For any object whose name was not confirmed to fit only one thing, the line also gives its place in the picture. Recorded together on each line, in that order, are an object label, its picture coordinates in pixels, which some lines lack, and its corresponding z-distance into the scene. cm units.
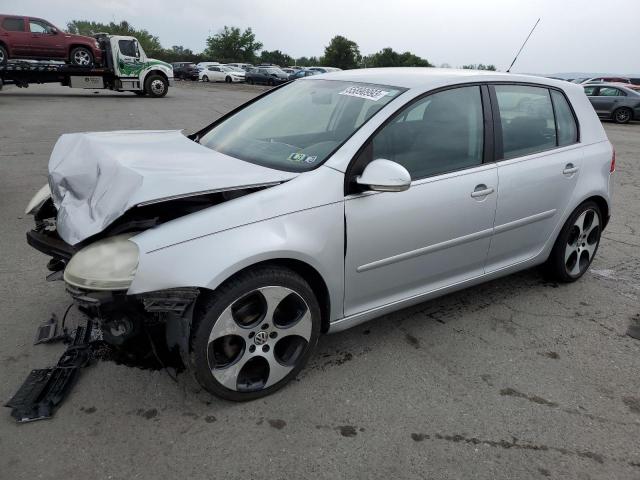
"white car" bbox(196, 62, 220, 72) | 4187
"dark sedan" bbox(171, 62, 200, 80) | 4253
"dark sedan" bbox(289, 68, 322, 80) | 3719
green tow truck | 1875
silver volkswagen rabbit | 229
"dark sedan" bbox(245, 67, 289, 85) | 3694
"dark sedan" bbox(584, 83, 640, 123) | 1842
